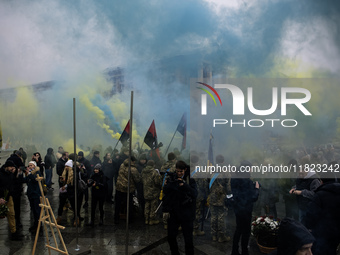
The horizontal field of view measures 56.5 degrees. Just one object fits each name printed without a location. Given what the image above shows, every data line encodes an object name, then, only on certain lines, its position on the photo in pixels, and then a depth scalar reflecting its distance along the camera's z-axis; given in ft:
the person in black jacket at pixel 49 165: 31.71
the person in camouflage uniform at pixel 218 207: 18.02
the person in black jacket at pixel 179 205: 14.08
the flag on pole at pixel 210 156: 22.47
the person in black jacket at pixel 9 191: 17.89
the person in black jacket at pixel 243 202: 15.14
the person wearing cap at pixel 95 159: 25.84
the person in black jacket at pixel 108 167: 26.27
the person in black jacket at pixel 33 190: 18.81
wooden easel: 14.23
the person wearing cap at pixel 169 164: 20.25
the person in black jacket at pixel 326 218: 11.91
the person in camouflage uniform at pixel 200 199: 18.95
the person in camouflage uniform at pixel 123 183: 21.17
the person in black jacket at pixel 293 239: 6.39
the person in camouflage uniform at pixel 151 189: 20.88
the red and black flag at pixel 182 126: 28.58
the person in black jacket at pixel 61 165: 24.16
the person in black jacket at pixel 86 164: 25.08
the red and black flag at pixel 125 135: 28.32
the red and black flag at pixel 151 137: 26.98
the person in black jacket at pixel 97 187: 20.56
